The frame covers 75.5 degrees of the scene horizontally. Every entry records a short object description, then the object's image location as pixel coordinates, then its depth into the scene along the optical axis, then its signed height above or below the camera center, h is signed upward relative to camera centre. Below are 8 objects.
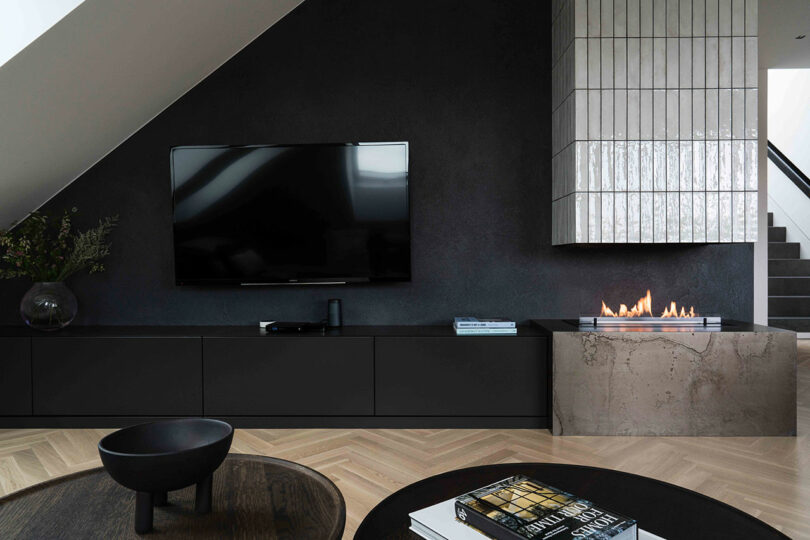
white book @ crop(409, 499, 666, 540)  0.79 -0.41
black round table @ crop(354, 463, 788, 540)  0.84 -0.44
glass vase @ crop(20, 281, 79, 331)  2.77 -0.23
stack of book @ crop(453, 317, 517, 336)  2.66 -0.34
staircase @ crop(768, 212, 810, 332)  4.99 -0.27
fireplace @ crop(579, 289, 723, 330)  2.61 -0.30
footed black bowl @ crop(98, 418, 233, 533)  0.76 -0.31
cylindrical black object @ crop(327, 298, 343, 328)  2.91 -0.29
